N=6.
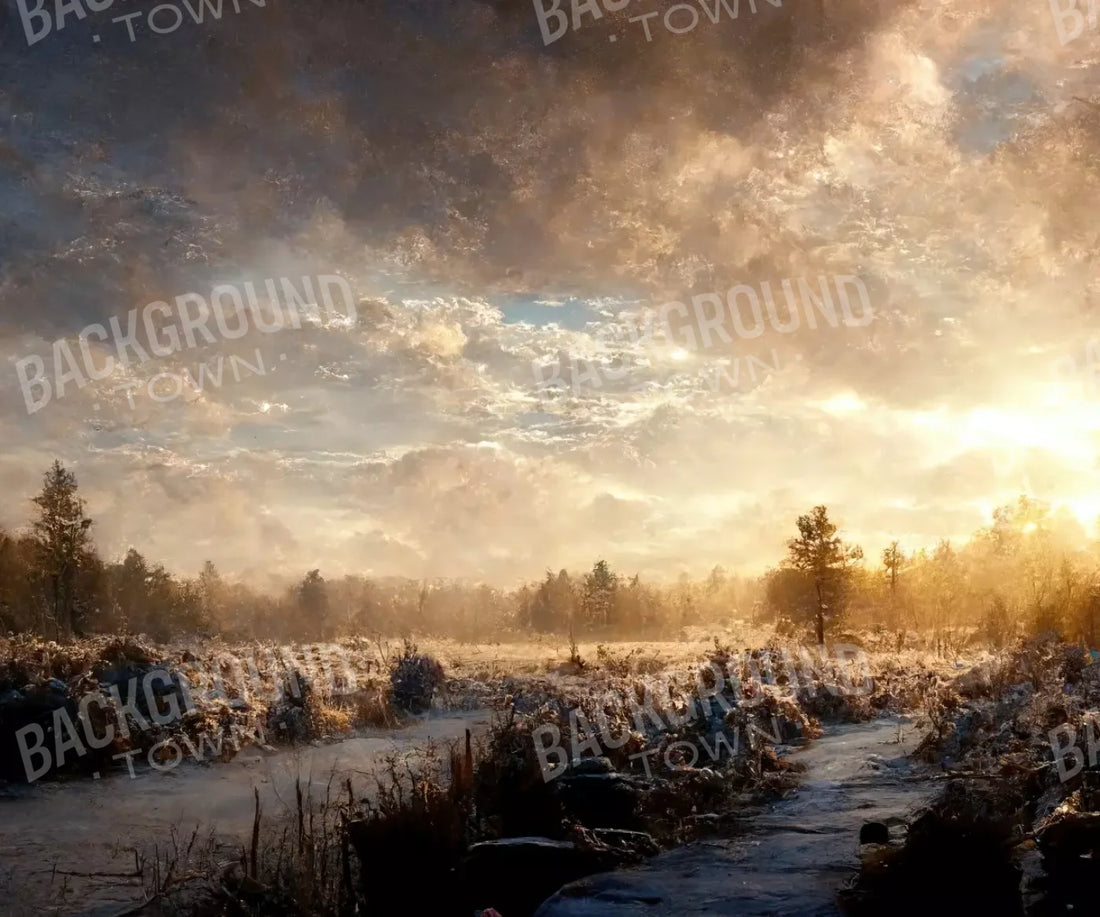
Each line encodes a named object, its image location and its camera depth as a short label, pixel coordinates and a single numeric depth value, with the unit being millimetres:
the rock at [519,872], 7566
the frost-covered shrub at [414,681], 22188
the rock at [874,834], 8336
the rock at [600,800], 9836
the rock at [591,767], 10789
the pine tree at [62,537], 43688
